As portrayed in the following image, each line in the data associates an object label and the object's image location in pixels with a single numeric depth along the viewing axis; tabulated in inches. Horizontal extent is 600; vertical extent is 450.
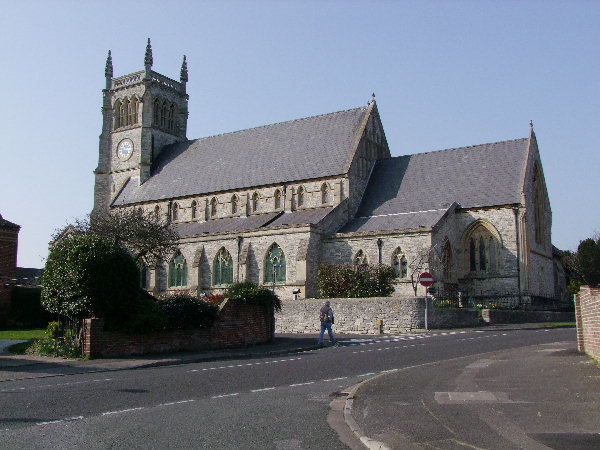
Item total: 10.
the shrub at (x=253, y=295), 945.5
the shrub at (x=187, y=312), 840.3
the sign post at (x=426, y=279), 1219.9
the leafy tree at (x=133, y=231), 1485.0
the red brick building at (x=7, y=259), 1284.4
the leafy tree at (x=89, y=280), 791.7
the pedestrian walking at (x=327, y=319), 962.7
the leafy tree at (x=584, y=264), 2057.1
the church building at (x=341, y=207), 1610.5
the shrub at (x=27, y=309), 1301.7
